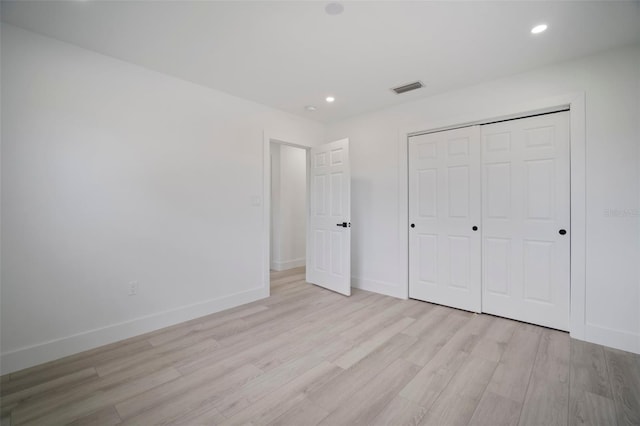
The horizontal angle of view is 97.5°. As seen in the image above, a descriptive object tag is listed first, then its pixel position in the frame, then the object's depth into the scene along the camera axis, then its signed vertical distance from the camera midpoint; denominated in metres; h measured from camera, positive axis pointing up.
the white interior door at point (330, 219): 3.76 -0.10
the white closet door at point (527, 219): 2.67 -0.08
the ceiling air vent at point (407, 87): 3.06 +1.40
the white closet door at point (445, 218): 3.16 -0.07
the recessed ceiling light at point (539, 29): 2.08 +1.38
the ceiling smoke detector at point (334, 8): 1.86 +1.37
